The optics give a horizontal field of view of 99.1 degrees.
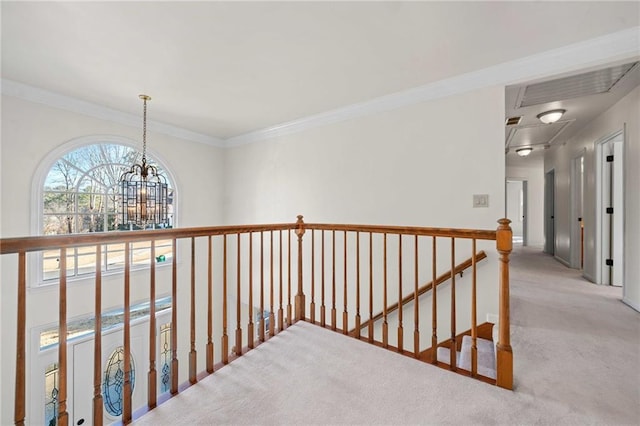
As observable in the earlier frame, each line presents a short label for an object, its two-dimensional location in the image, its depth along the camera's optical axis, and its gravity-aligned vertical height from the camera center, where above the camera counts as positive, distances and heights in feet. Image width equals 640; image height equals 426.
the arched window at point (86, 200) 10.30 +0.53
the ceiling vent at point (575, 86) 7.78 +4.06
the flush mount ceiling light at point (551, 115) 11.00 +4.02
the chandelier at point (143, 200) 9.14 +0.48
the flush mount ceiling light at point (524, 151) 17.61 +4.10
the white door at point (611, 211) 11.14 +0.11
